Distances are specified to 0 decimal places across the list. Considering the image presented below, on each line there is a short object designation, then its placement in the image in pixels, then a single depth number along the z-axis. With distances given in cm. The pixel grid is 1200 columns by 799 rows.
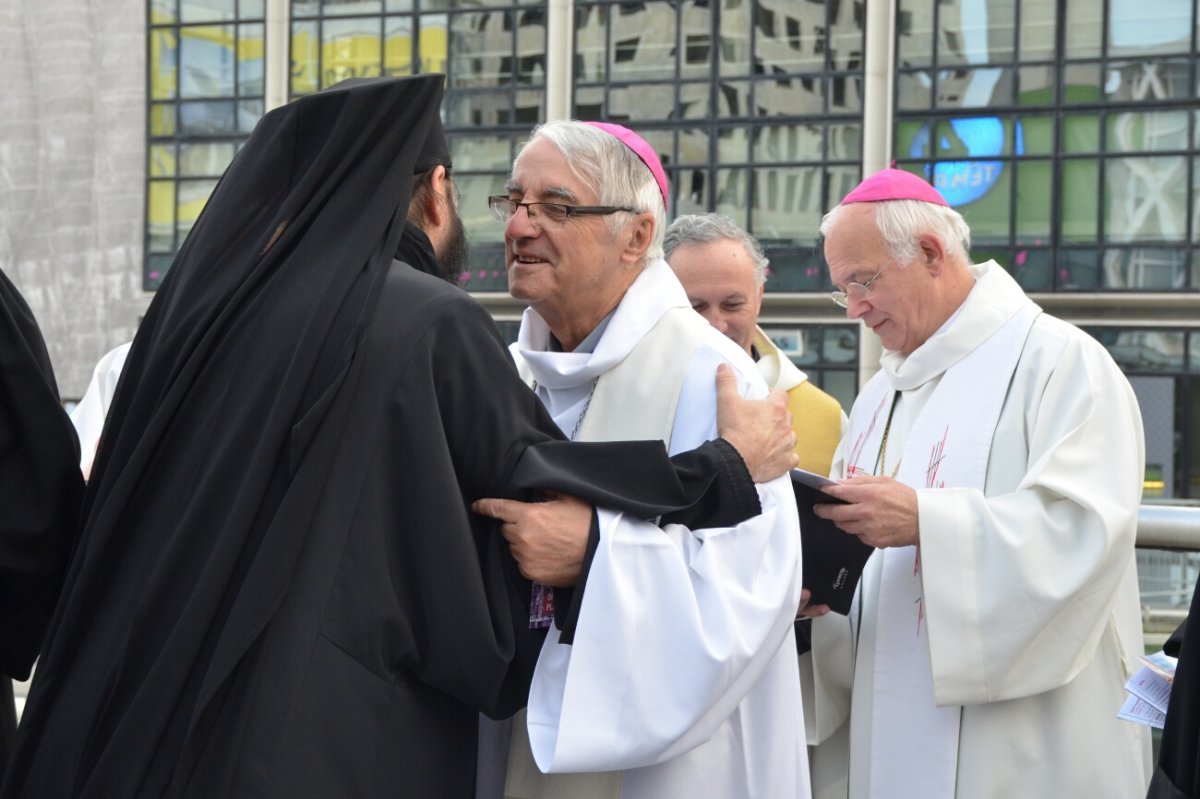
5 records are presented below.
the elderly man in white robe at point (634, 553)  255
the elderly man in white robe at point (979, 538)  336
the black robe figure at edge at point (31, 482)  278
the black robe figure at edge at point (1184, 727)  243
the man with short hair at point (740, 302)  479
